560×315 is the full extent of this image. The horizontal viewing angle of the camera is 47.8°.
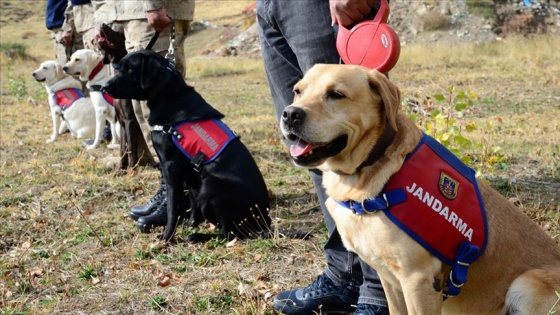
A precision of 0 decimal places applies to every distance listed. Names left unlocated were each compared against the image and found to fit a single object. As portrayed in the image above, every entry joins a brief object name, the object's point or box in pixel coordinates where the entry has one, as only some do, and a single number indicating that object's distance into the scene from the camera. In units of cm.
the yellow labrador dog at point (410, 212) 234
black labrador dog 445
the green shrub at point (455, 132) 431
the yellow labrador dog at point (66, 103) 888
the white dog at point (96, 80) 796
